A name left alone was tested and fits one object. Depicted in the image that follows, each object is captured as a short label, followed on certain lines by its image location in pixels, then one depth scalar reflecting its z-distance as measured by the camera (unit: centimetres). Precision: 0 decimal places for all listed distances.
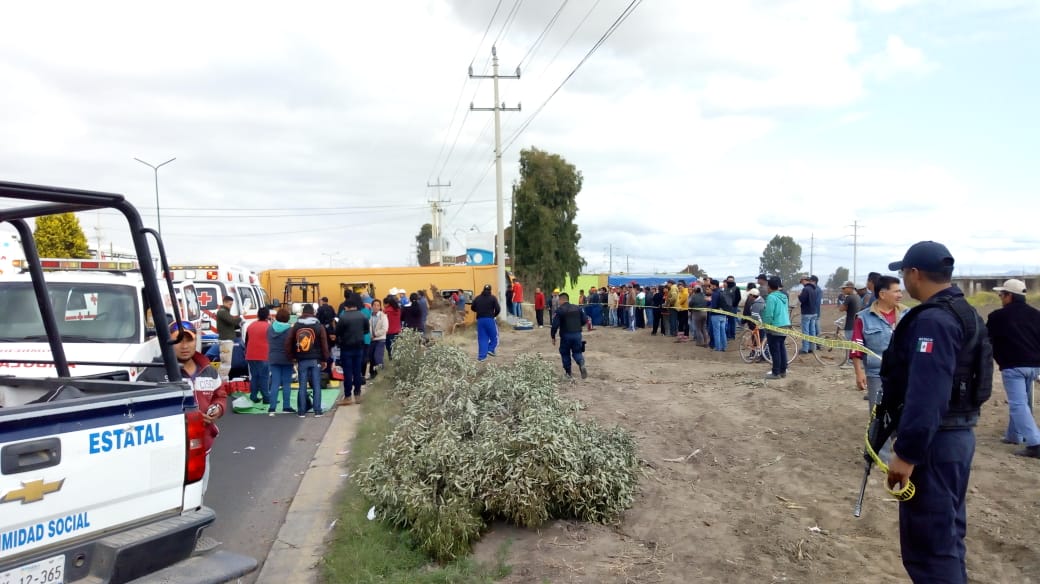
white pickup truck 316
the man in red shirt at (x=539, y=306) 2856
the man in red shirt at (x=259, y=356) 1208
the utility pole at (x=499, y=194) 2919
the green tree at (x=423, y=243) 9738
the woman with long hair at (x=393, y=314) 1558
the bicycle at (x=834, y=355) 1469
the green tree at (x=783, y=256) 9762
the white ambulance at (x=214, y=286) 1706
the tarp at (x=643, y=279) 5408
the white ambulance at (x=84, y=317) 798
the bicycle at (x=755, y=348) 1530
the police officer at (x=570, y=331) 1249
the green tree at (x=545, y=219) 4181
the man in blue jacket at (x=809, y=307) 1569
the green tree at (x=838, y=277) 9350
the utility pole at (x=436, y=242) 6078
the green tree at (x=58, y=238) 3278
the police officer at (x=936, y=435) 343
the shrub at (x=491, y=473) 525
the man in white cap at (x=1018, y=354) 735
